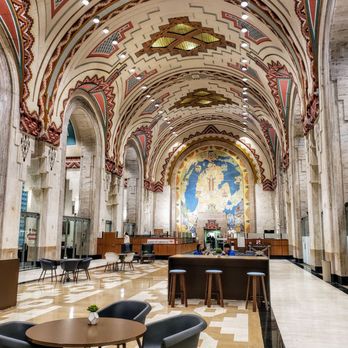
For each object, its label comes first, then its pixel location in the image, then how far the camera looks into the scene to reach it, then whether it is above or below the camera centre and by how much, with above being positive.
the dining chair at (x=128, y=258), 12.19 -0.83
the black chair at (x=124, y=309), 3.23 -0.68
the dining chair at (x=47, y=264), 9.16 -0.79
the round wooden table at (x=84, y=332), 2.16 -0.64
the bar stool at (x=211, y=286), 6.19 -0.91
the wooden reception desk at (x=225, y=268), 6.71 -0.65
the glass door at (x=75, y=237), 15.56 -0.19
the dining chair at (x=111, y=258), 11.49 -0.79
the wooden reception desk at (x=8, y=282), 5.86 -0.82
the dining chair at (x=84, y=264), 9.22 -0.79
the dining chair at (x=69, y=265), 8.90 -0.78
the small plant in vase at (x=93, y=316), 2.58 -0.59
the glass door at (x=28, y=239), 12.15 -0.22
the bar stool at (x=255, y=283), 5.97 -0.82
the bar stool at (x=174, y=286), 6.23 -0.91
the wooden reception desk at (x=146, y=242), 16.89 -0.52
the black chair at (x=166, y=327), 2.73 -0.71
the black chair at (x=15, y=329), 2.62 -0.70
